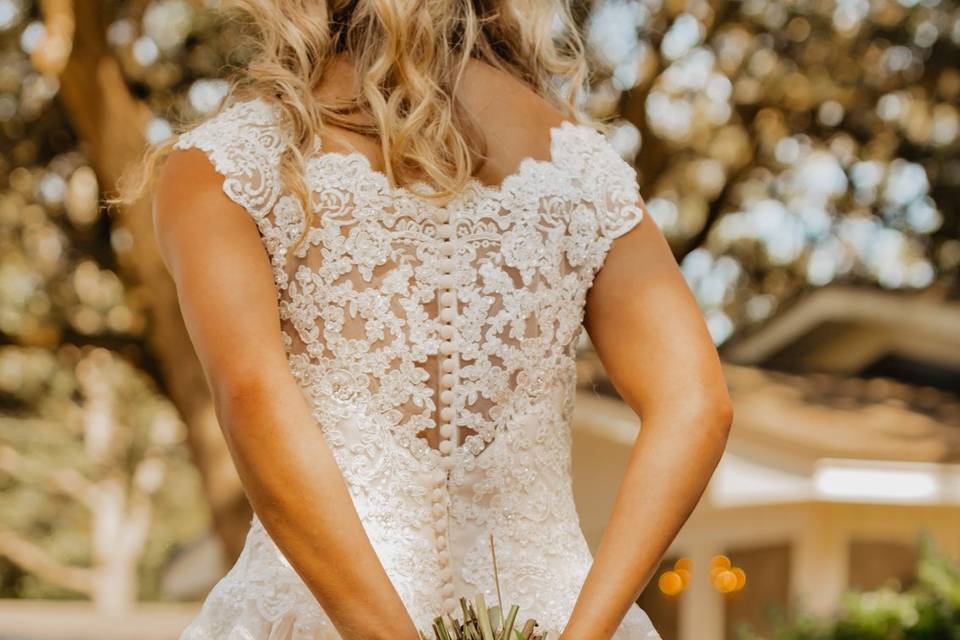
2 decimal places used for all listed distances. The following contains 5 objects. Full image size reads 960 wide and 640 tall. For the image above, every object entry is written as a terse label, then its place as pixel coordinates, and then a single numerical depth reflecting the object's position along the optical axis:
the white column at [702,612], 9.95
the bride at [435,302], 1.41
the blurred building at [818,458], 8.36
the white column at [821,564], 9.08
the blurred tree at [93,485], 23.97
